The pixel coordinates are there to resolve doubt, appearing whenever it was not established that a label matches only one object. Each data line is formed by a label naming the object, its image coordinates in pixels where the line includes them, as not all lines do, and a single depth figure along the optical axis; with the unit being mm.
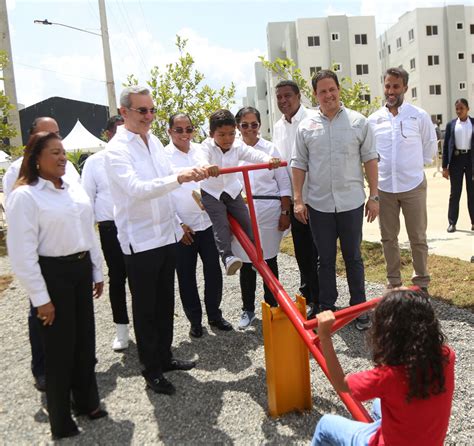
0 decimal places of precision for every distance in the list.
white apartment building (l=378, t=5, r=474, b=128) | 38969
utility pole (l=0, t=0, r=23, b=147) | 13755
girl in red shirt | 1801
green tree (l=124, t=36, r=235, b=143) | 9969
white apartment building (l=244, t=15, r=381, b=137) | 40062
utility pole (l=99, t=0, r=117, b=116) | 15367
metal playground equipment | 2260
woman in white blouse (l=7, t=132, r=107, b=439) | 2641
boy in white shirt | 3773
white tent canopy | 21203
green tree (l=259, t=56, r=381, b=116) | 7680
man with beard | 4602
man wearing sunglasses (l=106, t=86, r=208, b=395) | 3055
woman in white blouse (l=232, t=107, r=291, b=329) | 4422
